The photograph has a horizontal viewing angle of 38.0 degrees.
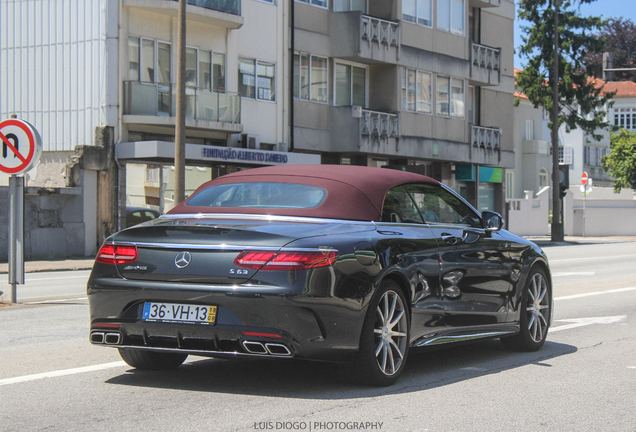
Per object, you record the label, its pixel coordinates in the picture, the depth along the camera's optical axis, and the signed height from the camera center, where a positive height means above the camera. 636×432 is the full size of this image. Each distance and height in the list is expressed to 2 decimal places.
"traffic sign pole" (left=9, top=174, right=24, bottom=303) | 11.97 -0.44
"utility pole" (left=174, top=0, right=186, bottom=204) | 21.52 +1.98
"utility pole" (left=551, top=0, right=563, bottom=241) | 40.31 +0.67
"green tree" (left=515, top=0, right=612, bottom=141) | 50.94 +8.20
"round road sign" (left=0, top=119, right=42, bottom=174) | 11.88 +0.66
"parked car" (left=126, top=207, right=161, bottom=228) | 28.09 -0.47
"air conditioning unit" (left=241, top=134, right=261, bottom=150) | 30.94 +1.97
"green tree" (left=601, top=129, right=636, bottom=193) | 64.69 +3.08
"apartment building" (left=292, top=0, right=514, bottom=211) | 33.66 +4.58
